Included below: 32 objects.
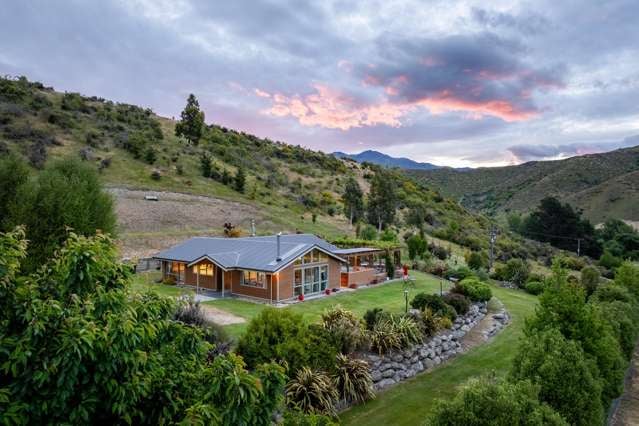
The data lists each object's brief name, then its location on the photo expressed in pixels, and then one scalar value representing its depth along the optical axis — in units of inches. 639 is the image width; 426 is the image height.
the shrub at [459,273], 1327.5
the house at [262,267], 967.0
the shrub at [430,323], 736.3
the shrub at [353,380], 532.1
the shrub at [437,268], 1405.6
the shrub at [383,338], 641.0
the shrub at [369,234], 1721.2
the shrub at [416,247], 1571.1
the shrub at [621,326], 585.7
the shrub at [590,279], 1259.8
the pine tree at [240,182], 2150.6
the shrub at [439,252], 1702.3
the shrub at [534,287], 1315.1
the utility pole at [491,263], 1614.1
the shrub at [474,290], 1013.8
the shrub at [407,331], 669.3
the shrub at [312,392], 480.1
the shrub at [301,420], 258.5
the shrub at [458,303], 892.0
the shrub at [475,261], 1512.1
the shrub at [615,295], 809.9
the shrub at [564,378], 363.3
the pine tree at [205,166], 2207.2
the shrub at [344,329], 601.3
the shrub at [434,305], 824.9
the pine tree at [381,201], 1989.4
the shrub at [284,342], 510.6
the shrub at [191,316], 648.4
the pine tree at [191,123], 2613.2
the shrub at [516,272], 1420.9
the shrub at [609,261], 2059.3
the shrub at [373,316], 694.1
